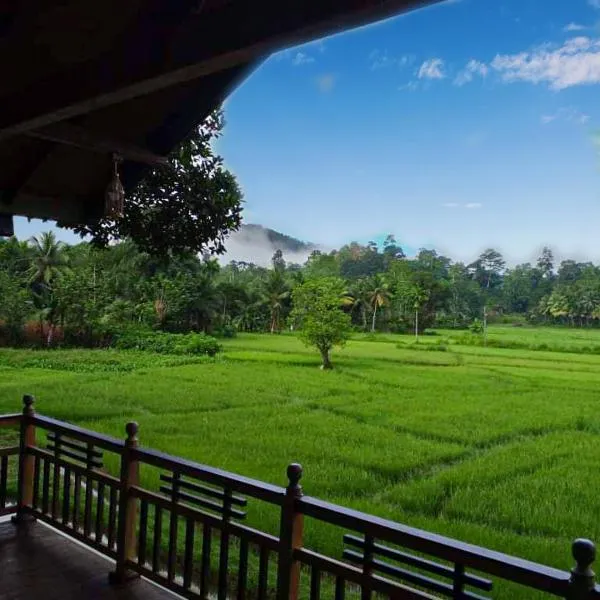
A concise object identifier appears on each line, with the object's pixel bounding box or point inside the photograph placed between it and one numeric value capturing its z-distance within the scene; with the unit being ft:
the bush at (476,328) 90.25
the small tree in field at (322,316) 55.47
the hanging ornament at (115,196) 7.05
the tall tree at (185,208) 15.75
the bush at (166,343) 59.16
